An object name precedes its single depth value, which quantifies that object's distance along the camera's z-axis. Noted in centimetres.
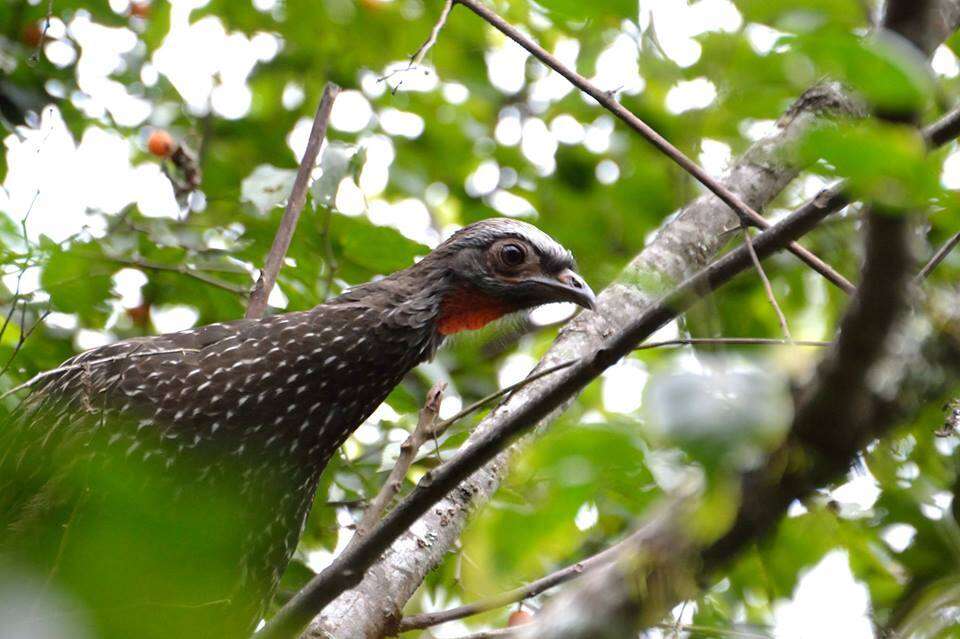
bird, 593
